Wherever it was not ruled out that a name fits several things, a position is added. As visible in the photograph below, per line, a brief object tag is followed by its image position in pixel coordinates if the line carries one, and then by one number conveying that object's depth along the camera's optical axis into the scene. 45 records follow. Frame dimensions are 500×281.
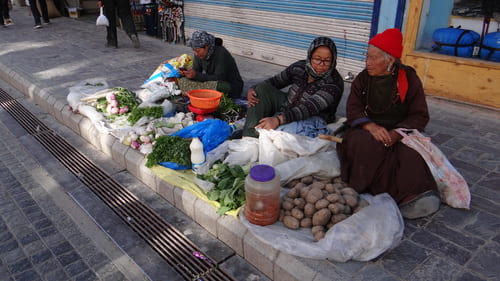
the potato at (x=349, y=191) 2.98
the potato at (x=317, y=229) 2.67
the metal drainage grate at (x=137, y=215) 2.84
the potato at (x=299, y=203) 2.87
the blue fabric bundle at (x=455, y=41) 5.39
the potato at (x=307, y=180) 3.27
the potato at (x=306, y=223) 2.77
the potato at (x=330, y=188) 2.99
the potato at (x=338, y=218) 2.72
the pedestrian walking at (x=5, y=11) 12.84
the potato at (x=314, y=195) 2.84
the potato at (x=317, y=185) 3.01
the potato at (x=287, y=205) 2.89
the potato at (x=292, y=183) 3.28
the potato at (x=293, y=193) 3.00
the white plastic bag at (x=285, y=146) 3.48
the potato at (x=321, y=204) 2.77
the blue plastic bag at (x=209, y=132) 3.98
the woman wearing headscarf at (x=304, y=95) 3.61
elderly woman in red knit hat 2.99
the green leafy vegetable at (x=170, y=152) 3.69
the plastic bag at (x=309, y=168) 3.30
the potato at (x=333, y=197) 2.82
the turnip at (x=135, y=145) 4.19
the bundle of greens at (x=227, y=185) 3.05
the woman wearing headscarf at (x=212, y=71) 4.91
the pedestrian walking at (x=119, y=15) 9.27
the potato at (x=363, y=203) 2.93
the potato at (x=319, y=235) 2.61
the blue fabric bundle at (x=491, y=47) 5.15
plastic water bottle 3.50
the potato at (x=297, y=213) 2.79
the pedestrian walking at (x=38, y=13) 12.35
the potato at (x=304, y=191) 2.95
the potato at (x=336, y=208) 2.74
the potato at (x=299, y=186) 3.08
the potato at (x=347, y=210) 2.83
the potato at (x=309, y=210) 2.80
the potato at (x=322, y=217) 2.71
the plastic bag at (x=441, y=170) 3.04
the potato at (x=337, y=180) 3.32
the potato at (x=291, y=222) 2.75
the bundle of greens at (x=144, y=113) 4.69
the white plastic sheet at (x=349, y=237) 2.50
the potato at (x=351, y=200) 2.88
